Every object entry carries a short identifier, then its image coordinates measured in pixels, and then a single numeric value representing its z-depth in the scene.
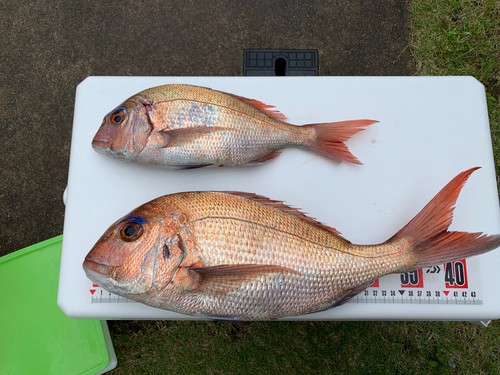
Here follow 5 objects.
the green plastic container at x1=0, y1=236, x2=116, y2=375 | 0.48
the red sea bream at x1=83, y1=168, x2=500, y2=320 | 0.32
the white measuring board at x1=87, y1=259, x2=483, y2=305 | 0.39
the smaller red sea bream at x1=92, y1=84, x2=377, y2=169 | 0.38
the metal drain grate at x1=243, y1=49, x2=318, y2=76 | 0.50
